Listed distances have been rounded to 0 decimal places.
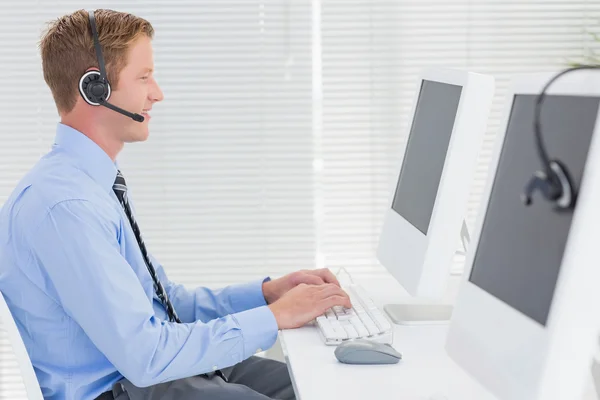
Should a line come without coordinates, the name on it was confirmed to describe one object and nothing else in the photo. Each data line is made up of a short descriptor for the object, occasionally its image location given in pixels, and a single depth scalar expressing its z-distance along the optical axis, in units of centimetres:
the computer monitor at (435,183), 250
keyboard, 255
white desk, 232
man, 247
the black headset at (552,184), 195
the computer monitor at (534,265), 196
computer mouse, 245
